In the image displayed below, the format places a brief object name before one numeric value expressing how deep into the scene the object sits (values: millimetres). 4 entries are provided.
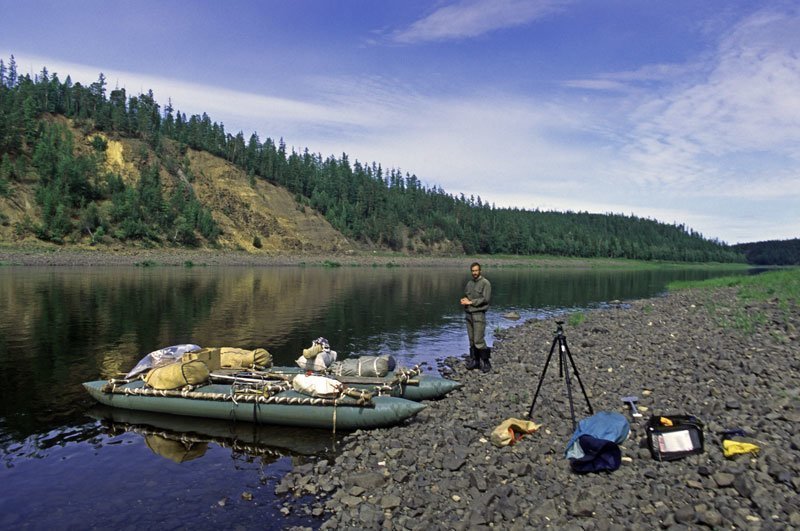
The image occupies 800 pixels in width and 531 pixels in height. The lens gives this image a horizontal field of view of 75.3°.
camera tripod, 10148
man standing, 15242
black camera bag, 8109
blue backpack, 8195
